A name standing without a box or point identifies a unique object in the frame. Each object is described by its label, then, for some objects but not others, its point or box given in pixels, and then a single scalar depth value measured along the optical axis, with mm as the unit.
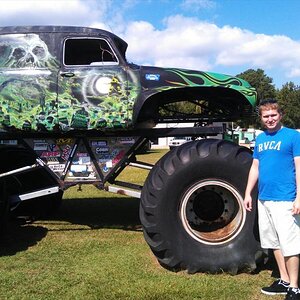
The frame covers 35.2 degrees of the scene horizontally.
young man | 3974
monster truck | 4891
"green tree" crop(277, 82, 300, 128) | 85062
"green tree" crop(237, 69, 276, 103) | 93950
